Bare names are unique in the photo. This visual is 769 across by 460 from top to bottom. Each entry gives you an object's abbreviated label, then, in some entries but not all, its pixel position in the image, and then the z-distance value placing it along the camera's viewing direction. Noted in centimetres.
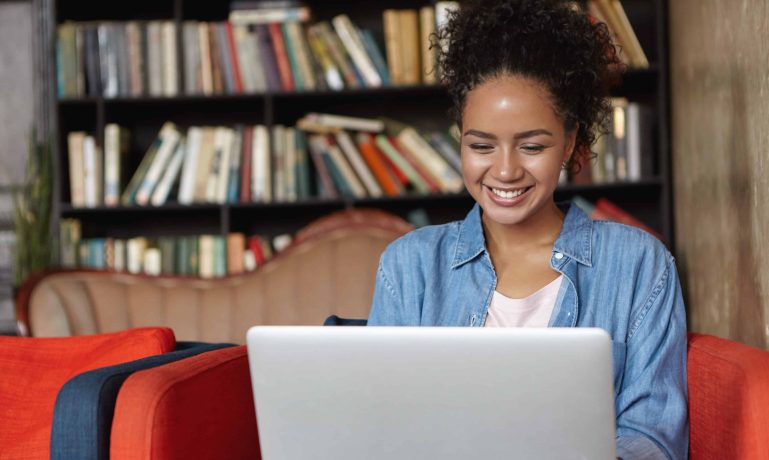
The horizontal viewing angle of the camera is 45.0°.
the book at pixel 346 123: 325
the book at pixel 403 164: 320
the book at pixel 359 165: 321
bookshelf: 317
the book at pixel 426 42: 316
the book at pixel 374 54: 321
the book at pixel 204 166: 325
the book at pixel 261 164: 322
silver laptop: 89
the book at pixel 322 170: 323
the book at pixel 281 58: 324
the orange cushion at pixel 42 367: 158
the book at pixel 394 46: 319
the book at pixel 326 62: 322
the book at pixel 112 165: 328
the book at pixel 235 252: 325
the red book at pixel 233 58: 326
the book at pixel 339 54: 322
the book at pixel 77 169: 329
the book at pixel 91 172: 329
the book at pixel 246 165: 323
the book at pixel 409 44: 319
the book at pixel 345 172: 321
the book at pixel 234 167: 323
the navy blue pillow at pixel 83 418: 120
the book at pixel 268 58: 325
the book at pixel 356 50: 321
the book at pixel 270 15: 325
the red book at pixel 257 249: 326
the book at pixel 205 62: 327
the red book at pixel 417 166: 319
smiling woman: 132
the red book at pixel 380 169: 321
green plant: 322
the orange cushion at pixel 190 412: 118
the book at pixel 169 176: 327
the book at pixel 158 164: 326
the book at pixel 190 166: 325
